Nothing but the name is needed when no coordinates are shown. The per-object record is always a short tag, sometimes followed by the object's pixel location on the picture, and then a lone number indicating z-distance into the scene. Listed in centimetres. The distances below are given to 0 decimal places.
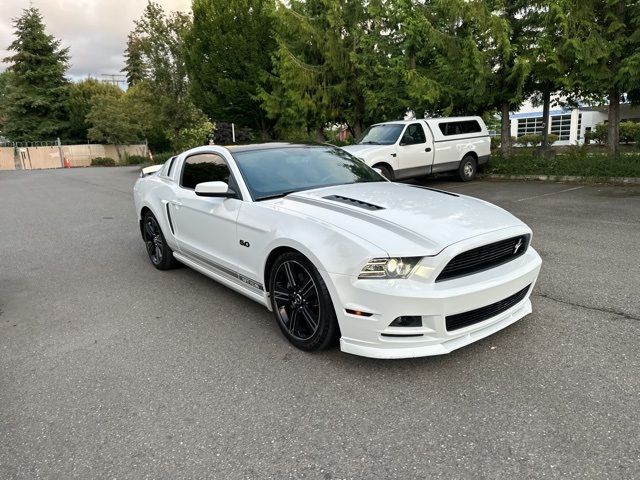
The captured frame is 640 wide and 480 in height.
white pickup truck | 1170
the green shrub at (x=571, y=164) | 1174
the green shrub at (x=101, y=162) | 4292
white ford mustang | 292
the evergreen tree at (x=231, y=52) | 2280
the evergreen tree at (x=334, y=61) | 1653
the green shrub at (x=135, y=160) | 4273
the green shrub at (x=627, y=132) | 3195
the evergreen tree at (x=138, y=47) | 2699
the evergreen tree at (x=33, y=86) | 4362
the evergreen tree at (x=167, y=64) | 2627
